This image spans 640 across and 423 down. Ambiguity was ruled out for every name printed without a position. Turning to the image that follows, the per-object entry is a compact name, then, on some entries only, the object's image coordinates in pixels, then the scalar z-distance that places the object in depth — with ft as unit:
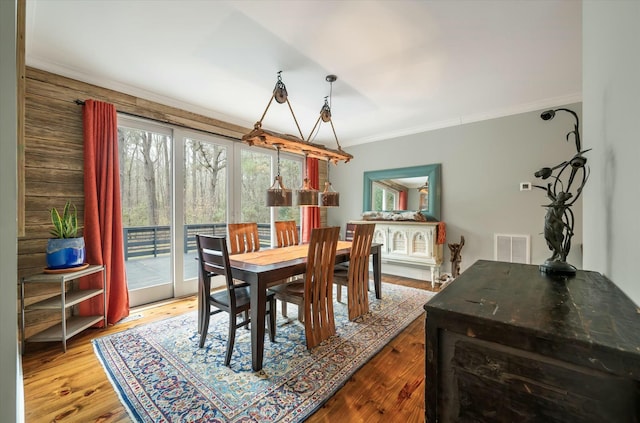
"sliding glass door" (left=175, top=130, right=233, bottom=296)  11.11
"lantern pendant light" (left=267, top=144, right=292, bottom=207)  7.91
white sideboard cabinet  12.57
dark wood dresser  1.76
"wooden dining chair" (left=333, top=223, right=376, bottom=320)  8.67
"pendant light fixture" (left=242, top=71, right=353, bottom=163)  6.88
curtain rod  8.35
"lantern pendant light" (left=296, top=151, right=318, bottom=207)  8.49
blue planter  7.23
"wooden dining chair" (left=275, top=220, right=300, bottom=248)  11.11
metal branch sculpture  3.69
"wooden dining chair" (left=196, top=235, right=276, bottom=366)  6.25
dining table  6.00
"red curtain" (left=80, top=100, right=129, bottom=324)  8.29
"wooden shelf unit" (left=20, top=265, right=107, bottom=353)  6.80
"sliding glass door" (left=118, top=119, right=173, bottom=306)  9.79
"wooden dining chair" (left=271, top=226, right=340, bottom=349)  6.95
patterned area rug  4.91
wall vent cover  11.08
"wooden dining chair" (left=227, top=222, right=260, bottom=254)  9.47
